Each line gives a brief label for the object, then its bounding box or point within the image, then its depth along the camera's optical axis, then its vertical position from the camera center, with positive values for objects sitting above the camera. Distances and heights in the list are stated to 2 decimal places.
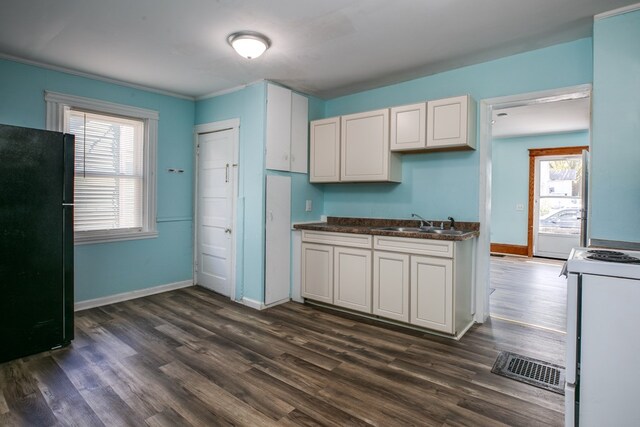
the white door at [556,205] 6.86 +0.11
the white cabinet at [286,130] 3.88 +0.93
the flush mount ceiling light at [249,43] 2.74 +1.35
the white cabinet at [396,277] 2.98 -0.69
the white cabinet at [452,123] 3.14 +0.82
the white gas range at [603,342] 1.47 -0.59
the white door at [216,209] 4.23 -0.04
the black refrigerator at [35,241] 2.51 -0.29
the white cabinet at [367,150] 3.65 +0.65
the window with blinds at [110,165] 3.70 +0.47
